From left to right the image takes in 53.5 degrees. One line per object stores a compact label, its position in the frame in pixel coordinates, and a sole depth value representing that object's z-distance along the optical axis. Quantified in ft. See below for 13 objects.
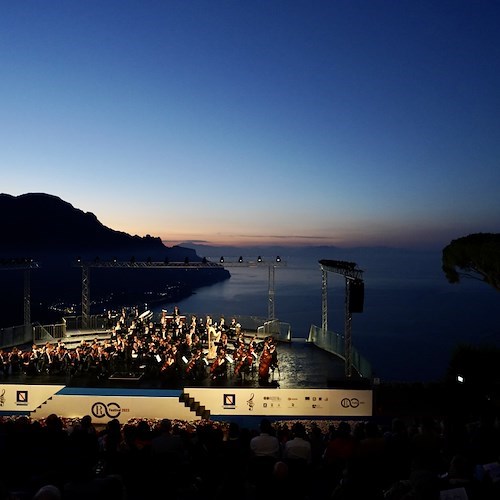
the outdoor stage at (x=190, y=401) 40.09
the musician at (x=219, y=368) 46.52
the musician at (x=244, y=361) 45.85
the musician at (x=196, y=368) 46.94
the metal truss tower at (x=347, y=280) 45.57
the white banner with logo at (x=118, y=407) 40.04
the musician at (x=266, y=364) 45.16
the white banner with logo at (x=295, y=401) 40.09
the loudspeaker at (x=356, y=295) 43.60
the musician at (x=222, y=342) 51.01
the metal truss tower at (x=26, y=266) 64.69
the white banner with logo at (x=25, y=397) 41.50
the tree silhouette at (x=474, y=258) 51.65
